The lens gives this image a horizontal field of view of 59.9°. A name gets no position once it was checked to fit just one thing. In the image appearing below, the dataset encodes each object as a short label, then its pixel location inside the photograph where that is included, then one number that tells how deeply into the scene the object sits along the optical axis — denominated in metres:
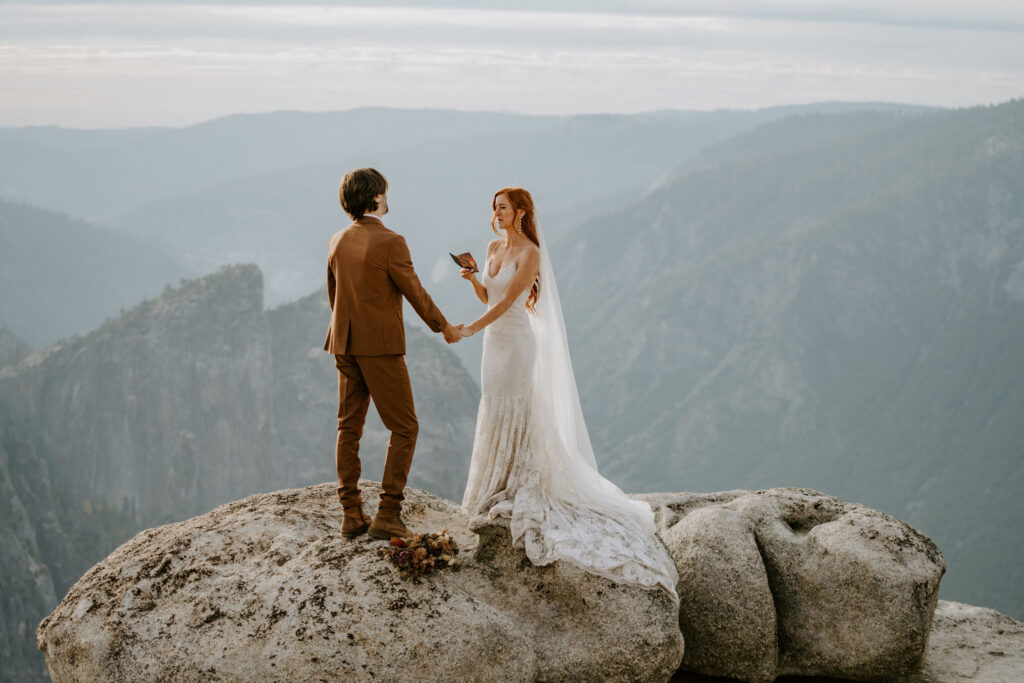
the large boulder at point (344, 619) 8.06
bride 8.91
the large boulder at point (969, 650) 10.09
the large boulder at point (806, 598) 9.48
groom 8.16
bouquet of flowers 8.51
